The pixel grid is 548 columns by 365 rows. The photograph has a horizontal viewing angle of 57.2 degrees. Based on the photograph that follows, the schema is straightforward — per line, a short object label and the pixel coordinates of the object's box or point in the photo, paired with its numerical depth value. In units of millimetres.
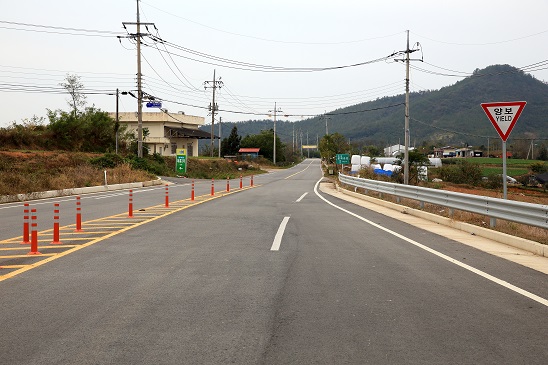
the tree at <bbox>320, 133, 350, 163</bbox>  78500
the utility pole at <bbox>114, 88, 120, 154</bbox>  54009
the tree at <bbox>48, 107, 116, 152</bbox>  50000
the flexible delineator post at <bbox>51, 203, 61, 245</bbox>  10406
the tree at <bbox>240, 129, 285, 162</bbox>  128238
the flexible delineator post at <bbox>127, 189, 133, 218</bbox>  16062
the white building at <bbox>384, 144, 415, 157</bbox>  123750
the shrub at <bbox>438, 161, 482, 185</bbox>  53312
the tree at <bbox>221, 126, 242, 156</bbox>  109875
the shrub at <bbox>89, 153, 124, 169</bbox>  40844
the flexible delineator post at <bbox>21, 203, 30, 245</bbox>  9953
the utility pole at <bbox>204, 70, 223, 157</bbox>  71688
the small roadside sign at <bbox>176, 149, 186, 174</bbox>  57688
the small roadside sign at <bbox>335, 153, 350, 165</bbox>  58281
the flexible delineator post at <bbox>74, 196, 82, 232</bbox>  12312
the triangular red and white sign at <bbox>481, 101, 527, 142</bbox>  12484
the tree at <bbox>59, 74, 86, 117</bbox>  66812
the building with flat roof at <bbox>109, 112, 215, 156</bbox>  79375
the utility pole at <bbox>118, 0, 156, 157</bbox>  42562
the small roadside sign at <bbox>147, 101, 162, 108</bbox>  47219
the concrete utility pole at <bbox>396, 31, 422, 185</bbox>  34903
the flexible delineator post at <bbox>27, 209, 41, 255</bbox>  9281
